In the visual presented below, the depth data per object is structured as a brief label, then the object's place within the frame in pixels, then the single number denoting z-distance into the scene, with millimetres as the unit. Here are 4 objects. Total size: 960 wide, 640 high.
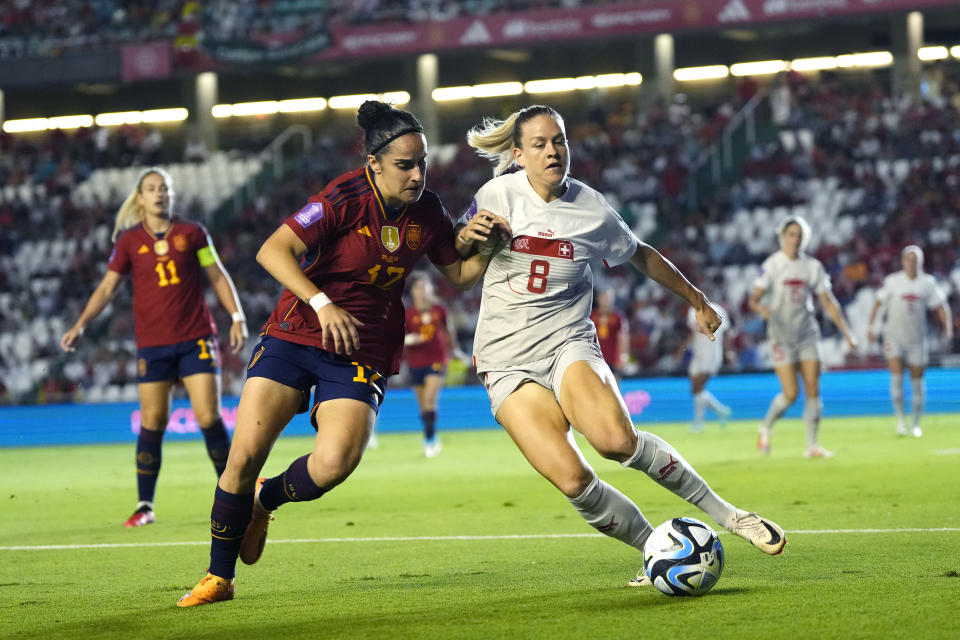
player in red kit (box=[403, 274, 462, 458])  15891
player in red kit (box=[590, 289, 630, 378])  17891
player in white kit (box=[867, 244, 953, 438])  16172
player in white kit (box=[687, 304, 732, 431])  18422
